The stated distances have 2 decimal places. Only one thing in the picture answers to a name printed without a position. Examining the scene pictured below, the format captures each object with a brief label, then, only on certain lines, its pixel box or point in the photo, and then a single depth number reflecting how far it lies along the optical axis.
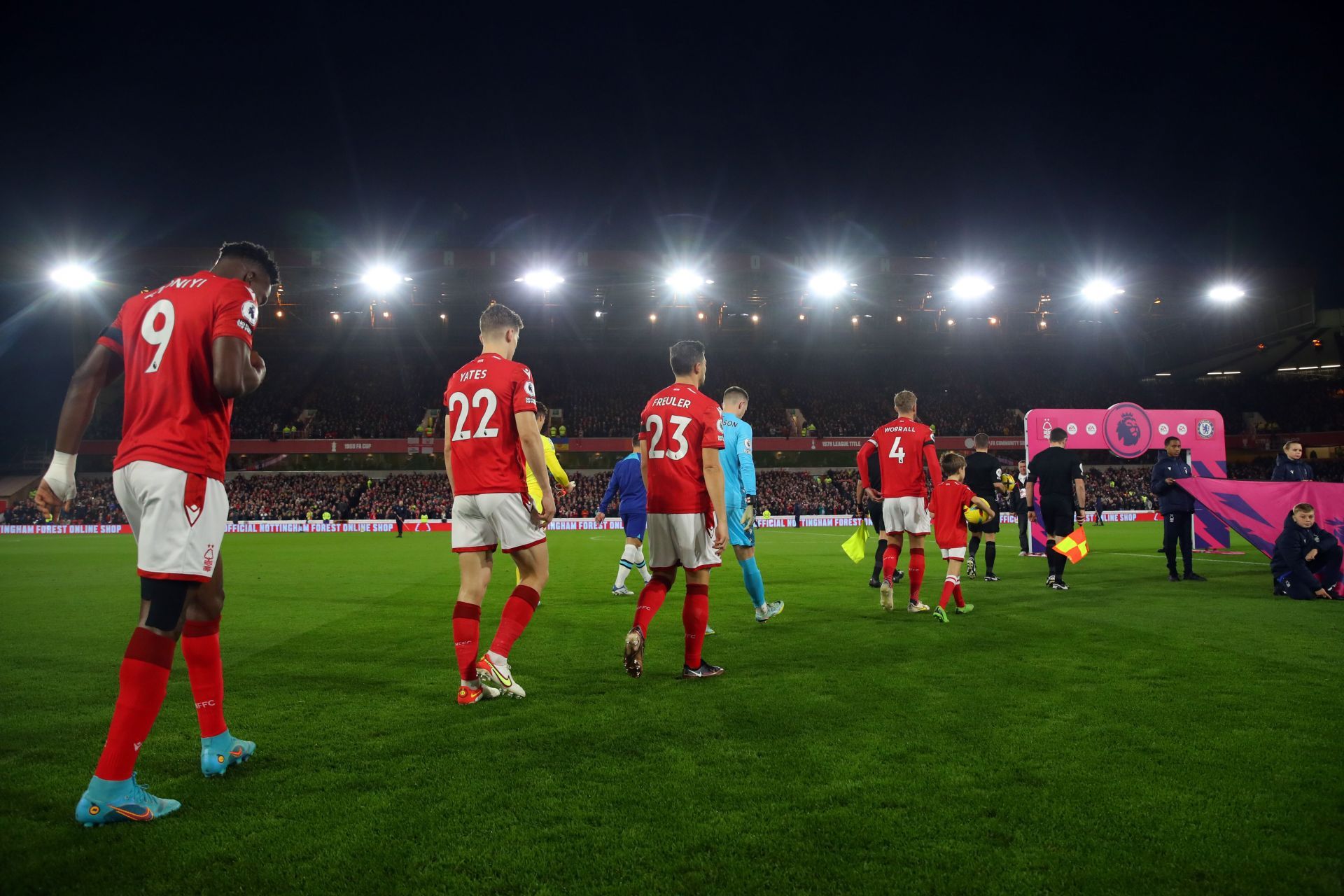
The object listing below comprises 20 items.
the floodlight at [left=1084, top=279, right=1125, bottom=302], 39.50
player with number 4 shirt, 8.16
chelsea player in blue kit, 9.82
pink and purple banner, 10.71
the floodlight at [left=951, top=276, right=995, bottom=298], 38.38
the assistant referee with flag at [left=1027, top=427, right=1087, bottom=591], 10.58
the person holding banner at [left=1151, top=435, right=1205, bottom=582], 11.38
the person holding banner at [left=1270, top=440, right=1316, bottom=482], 11.51
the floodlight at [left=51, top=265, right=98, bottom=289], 32.78
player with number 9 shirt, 2.94
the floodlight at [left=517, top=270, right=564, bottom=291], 35.88
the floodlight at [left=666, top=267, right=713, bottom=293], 37.12
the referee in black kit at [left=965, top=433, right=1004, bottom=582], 11.29
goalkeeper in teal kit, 7.56
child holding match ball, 8.14
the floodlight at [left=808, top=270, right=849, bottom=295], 37.78
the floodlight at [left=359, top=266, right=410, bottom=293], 34.97
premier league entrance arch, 16.02
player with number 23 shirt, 5.22
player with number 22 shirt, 4.88
